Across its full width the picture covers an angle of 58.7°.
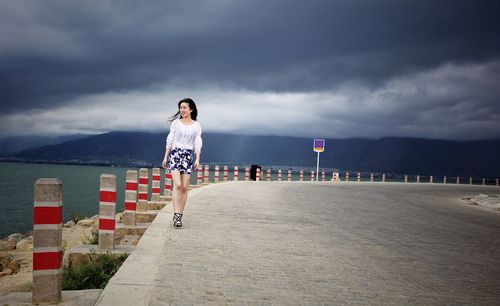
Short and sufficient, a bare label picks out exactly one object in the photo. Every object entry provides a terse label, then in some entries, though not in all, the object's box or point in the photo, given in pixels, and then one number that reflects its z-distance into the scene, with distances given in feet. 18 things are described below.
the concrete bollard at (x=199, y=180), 82.10
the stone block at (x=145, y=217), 34.91
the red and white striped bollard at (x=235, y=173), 107.14
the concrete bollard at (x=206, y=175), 83.80
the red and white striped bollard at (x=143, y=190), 34.40
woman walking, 25.67
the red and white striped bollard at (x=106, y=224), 21.22
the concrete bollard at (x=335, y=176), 143.64
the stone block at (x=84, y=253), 20.36
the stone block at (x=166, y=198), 49.37
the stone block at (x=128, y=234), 28.50
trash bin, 119.75
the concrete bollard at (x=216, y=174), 94.34
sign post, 142.96
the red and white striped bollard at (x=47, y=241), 13.14
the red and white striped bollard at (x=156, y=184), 43.66
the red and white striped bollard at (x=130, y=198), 27.45
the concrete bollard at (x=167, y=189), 54.49
